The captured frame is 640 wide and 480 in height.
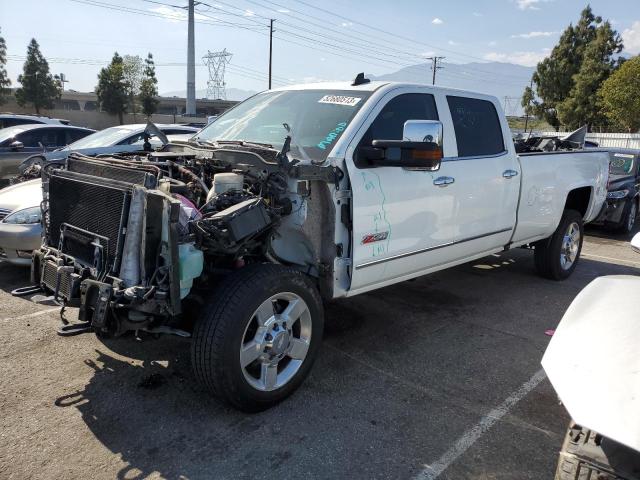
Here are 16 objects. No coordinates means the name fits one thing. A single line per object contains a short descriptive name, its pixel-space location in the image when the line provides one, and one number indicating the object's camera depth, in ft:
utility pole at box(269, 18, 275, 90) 152.05
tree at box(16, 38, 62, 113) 156.25
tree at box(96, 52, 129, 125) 150.71
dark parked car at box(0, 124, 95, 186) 30.35
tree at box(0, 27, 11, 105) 145.80
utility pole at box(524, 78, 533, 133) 136.05
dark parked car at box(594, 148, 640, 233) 32.73
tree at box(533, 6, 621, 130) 127.75
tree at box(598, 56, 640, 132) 103.09
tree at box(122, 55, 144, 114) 153.28
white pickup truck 9.57
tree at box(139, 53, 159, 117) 154.92
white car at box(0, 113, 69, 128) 42.60
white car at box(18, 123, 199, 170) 24.10
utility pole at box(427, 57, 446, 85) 207.40
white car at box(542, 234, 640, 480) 5.66
